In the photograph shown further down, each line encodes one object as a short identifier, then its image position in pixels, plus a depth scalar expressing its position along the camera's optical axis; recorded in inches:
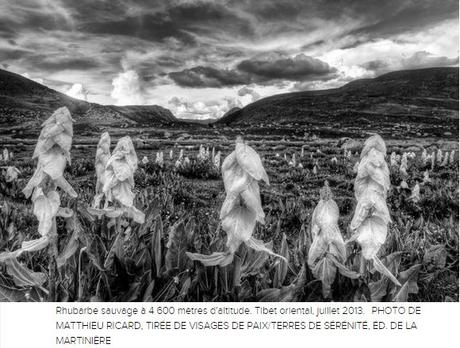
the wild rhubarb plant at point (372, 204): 79.8
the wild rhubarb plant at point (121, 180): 99.0
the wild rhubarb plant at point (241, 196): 69.1
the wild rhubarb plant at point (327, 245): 79.6
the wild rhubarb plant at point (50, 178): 79.7
